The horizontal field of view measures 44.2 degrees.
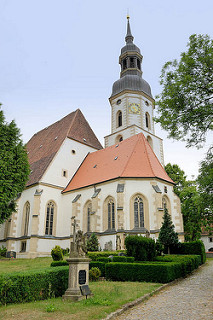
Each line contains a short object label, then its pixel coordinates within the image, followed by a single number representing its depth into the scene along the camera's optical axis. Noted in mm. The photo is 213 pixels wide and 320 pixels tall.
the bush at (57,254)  16958
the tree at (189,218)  28031
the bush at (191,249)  18642
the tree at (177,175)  34250
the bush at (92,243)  20625
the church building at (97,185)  21750
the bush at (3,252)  25075
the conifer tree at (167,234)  18156
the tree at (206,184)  11516
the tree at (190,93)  11266
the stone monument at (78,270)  8172
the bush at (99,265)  12680
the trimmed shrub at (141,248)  14133
